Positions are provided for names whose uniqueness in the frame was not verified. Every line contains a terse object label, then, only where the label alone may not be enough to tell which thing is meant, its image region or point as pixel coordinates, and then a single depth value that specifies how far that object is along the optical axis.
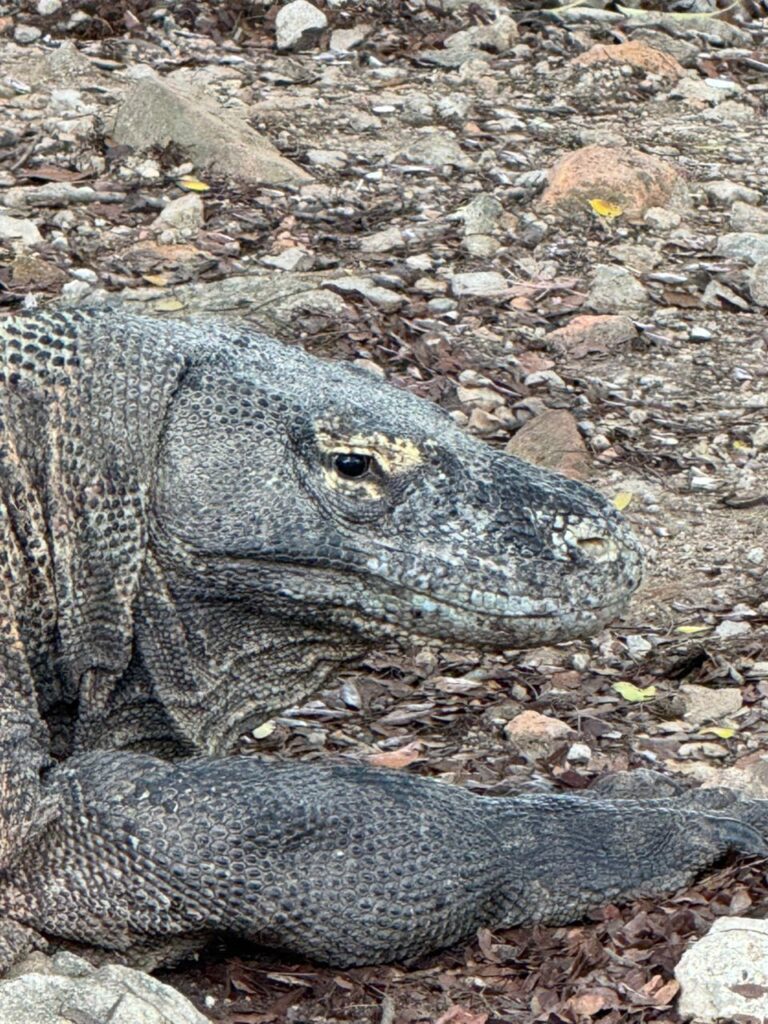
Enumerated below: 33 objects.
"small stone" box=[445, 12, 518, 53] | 11.38
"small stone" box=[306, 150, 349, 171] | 9.89
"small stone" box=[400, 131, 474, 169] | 10.07
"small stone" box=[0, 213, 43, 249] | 8.58
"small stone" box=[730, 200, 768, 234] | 9.80
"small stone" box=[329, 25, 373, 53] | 11.14
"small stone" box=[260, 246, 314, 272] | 8.84
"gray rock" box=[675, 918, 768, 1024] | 4.19
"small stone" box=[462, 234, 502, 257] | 9.29
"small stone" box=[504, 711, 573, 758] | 5.97
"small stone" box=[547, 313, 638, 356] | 8.64
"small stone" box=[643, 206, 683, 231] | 9.73
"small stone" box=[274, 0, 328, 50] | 11.05
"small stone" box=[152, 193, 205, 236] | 9.02
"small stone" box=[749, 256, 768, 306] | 9.15
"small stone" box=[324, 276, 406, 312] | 8.58
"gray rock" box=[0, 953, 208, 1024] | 4.06
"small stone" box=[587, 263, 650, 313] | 9.03
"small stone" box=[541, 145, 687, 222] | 9.76
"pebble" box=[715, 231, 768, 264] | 9.50
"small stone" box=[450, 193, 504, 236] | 9.46
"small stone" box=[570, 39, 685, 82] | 11.37
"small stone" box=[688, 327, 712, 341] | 8.85
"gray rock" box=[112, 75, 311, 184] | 9.47
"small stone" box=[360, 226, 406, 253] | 9.15
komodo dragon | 4.47
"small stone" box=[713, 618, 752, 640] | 6.61
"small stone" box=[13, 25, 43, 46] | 10.55
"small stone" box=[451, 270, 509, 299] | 8.92
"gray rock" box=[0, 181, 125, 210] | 8.98
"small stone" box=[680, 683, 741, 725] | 6.12
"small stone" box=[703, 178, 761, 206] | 10.05
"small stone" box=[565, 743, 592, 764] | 5.87
